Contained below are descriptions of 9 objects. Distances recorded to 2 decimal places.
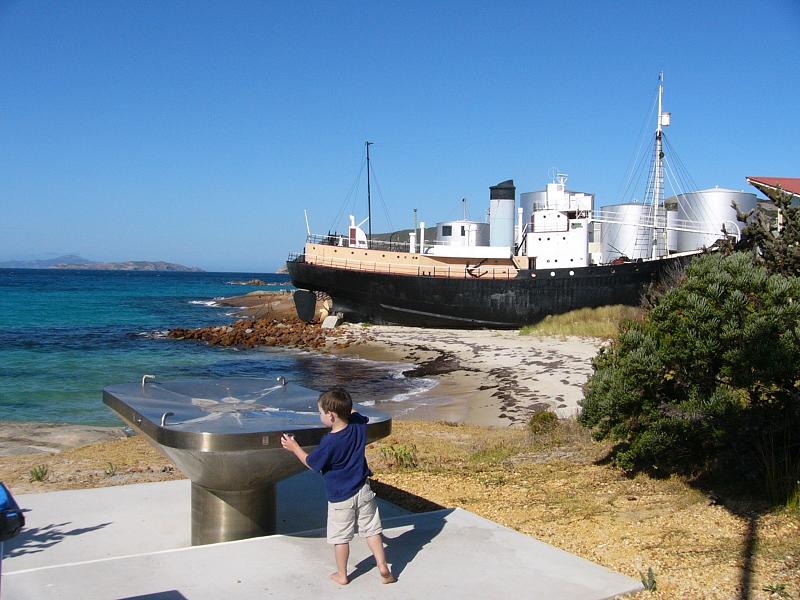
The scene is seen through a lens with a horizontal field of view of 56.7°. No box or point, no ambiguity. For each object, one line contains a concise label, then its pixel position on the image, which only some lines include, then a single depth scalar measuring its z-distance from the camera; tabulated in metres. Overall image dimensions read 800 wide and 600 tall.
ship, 32.31
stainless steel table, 4.09
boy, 3.97
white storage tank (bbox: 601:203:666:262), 35.78
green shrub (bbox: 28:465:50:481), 7.36
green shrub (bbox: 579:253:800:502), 5.49
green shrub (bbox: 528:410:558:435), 9.41
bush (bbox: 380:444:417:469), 7.78
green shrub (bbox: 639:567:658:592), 3.93
